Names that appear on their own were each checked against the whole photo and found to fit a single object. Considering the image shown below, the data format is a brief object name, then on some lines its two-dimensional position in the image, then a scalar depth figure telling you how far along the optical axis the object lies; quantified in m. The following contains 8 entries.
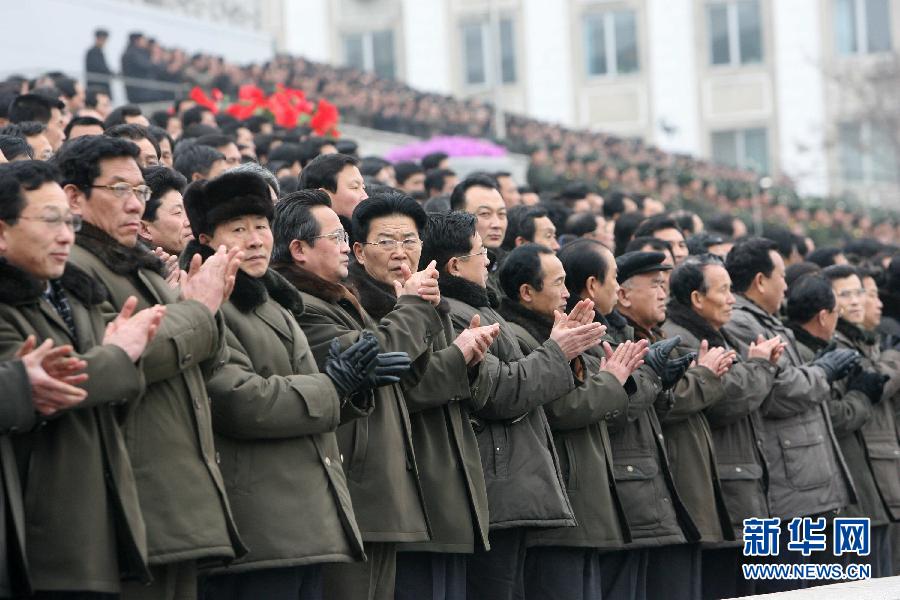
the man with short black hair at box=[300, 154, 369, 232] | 15.14
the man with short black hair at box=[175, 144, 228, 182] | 17.30
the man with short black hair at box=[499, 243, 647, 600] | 14.17
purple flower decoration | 32.75
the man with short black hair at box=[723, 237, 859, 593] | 16.87
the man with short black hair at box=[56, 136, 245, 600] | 10.07
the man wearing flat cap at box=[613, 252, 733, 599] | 15.61
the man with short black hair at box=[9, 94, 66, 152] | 19.34
